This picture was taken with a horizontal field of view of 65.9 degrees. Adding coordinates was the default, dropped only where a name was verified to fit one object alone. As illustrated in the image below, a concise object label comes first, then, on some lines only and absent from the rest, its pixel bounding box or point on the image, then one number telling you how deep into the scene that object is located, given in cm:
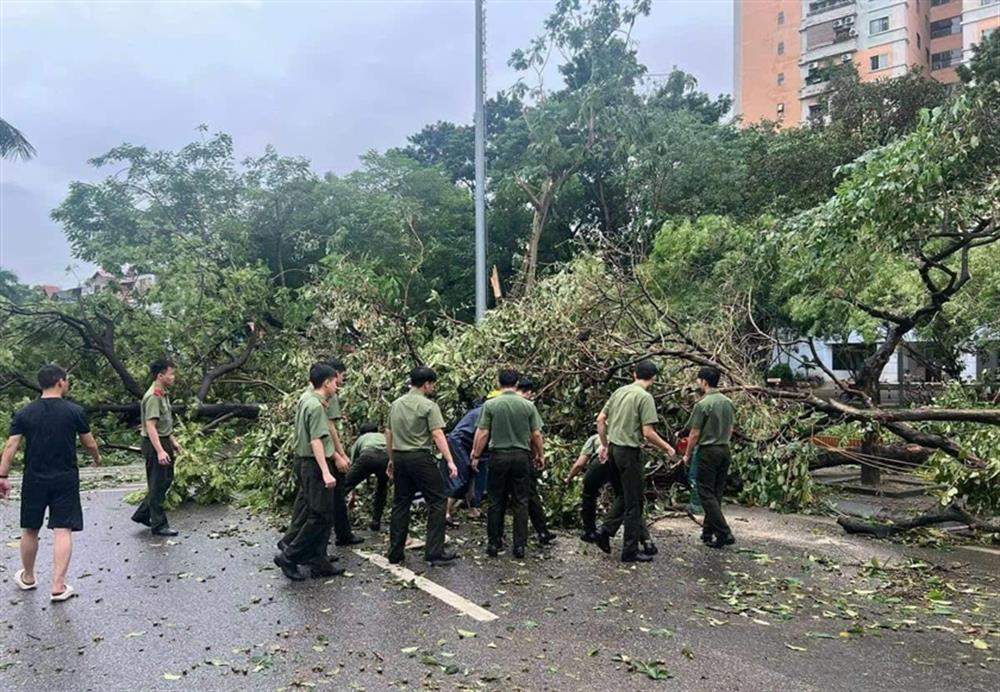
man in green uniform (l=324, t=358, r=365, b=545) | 605
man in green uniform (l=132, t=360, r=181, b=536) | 720
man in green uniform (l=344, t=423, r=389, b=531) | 703
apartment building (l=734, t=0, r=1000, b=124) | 5231
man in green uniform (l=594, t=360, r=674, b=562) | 628
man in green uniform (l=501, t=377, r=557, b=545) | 684
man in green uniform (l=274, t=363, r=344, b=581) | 573
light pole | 1289
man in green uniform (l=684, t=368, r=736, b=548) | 684
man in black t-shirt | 527
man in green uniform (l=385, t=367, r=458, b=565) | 618
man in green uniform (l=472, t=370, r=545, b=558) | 649
